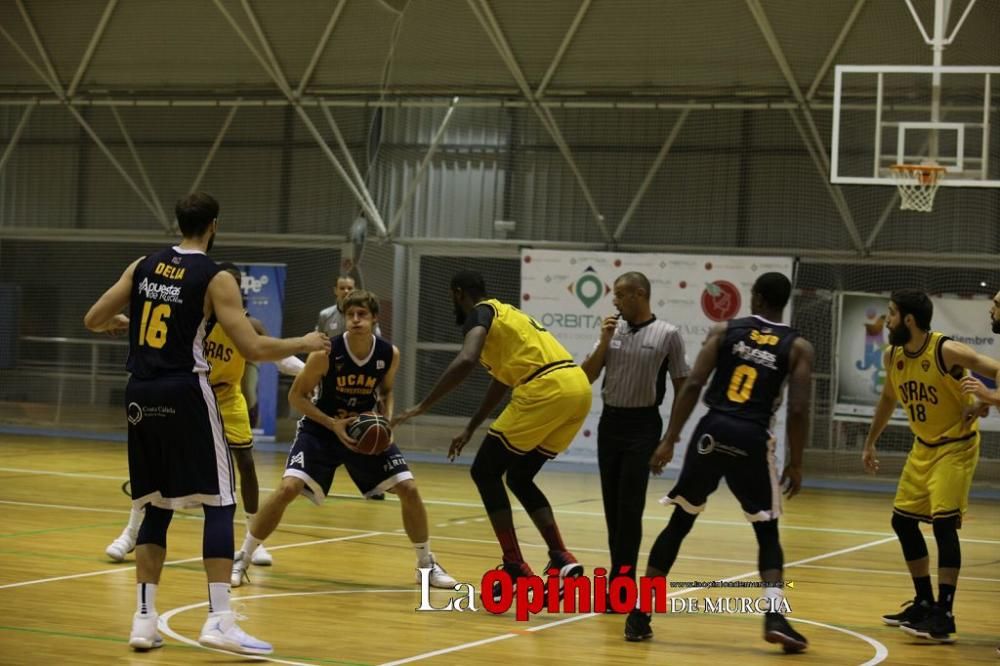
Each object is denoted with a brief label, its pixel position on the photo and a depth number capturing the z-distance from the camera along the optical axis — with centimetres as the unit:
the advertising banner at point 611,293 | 1794
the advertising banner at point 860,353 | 1802
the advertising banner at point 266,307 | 2039
